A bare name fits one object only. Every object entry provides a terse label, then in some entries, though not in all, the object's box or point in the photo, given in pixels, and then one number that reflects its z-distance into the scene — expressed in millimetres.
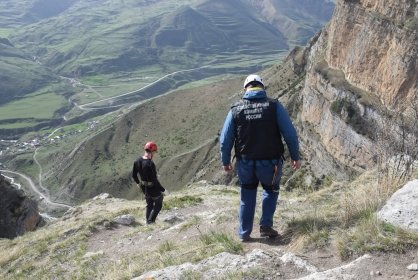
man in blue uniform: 8383
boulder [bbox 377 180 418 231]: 7473
